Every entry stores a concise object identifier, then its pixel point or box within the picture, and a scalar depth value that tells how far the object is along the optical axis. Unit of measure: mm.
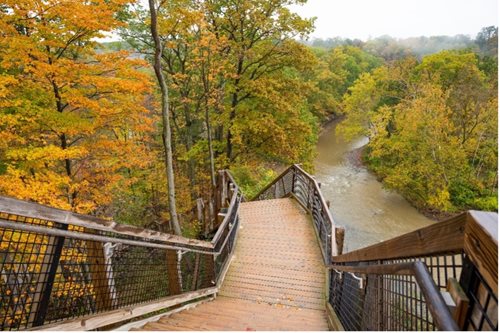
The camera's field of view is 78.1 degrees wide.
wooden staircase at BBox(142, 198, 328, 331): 4082
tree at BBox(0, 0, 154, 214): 6617
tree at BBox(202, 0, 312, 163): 13258
